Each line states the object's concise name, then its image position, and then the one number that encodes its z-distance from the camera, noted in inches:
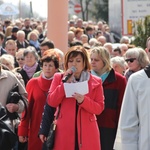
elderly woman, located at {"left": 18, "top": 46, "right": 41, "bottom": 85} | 464.3
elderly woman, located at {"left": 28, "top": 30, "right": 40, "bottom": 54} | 888.7
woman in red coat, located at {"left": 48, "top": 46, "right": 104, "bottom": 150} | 313.5
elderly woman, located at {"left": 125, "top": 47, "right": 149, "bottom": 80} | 412.7
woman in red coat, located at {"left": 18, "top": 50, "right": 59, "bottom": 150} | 363.8
